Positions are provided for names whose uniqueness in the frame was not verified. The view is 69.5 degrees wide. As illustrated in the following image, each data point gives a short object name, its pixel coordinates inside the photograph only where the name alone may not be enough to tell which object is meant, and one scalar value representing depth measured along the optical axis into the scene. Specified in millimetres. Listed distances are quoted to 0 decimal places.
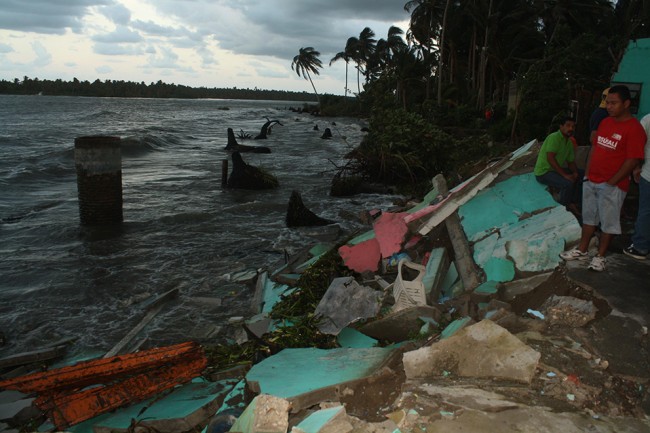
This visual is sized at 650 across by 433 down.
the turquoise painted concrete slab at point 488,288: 4504
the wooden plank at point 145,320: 5353
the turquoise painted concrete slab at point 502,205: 5656
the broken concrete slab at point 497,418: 2545
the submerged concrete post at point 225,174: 16062
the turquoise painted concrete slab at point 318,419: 2514
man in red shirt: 4207
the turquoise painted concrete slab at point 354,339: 4406
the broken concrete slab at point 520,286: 4391
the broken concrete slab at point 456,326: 3615
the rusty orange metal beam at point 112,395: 3752
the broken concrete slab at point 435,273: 4768
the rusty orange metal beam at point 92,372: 3934
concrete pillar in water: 10172
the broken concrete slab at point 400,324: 4230
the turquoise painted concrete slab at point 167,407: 3629
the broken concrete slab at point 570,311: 3652
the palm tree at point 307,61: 62672
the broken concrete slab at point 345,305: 4695
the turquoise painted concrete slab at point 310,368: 3279
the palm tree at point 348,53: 64250
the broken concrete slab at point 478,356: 3066
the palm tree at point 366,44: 62750
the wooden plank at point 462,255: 4941
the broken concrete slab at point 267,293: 6164
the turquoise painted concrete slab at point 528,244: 4754
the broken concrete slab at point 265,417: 2447
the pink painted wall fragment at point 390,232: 6070
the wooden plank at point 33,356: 5090
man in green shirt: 5852
